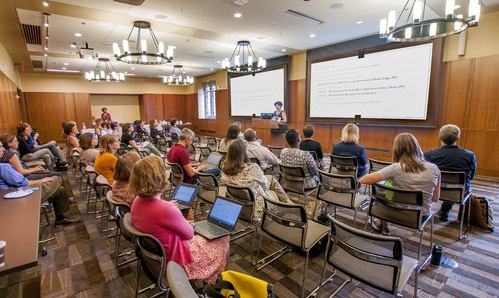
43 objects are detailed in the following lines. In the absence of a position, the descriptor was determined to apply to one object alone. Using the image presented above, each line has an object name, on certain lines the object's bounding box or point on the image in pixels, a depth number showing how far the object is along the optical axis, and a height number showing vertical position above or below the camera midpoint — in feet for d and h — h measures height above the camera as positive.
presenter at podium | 27.66 -0.22
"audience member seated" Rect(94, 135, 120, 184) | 10.59 -1.91
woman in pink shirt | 5.12 -2.23
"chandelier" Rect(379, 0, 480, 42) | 8.96 +3.67
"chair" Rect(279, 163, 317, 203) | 10.48 -2.93
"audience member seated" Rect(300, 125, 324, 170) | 13.20 -1.75
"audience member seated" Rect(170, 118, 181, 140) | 26.25 -1.81
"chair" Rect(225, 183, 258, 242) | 7.88 -2.80
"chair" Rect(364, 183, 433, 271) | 7.32 -2.93
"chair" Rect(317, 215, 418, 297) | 4.73 -3.04
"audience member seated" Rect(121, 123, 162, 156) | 17.28 -1.96
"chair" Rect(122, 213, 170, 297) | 4.88 -2.91
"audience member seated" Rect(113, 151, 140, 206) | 7.56 -2.04
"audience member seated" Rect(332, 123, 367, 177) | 12.09 -1.73
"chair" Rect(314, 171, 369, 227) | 9.17 -3.05
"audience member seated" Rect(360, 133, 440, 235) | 7.67 -1.91
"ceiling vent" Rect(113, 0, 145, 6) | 13.75 +6.24
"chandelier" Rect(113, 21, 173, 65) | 16.14 +4.35
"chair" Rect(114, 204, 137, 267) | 6.47 -2.75
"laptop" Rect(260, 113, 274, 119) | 28.27 -0.22
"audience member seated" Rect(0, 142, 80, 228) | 8.59 -2.99
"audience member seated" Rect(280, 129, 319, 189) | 10.83 -2.04
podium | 25.67 -2.05
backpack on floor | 10.18 -4.15
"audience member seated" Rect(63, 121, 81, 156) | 18.97 -1.59
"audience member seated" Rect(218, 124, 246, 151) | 13.89 -1.08
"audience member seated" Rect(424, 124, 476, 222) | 9.75 -1.77
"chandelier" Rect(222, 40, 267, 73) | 21.81 +6.70
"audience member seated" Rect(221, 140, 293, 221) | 8.39 -2.06
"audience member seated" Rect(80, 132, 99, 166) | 14.11 -2.09
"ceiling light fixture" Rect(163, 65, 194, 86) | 34.53 +4.68
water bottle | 7.95 -4.61
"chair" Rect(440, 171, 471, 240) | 9.13 -2.90
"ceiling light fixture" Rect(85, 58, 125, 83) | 30.47 +4.86
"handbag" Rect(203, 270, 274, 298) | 3.96 -2.85
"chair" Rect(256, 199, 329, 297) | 6.43 -3.21
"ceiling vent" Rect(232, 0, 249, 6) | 14.72 +6.61
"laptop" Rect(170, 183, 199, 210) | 7.50 -2.49
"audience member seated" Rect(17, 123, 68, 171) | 17.99 -2.71
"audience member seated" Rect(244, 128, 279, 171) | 12.25 -2.05
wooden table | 4.37 -2.50
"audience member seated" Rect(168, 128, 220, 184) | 11.35 -1.98
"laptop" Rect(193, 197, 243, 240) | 6.38 -2.91
